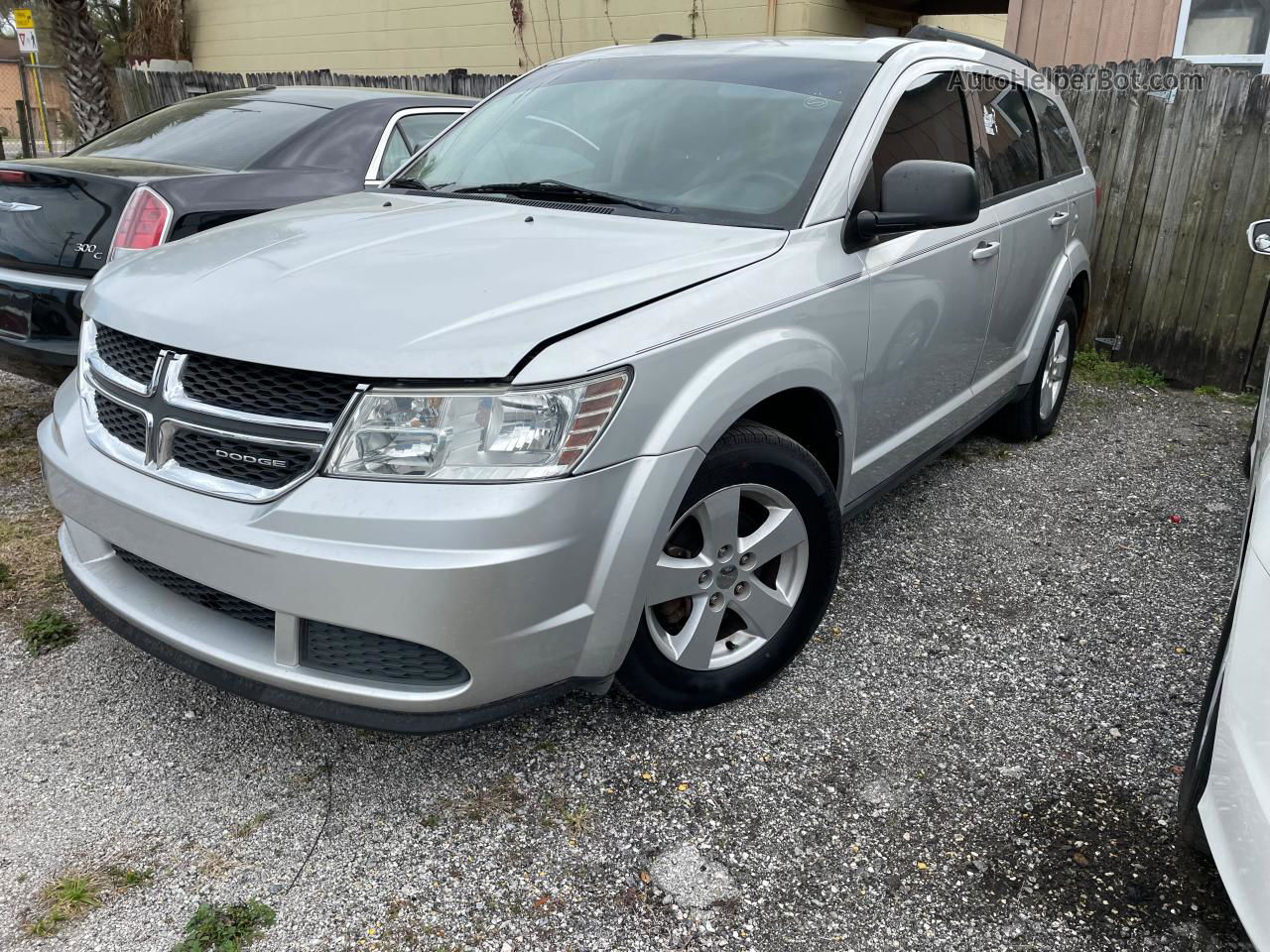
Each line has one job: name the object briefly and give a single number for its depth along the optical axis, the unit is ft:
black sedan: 13.24
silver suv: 6.86
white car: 5.35
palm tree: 42.91
